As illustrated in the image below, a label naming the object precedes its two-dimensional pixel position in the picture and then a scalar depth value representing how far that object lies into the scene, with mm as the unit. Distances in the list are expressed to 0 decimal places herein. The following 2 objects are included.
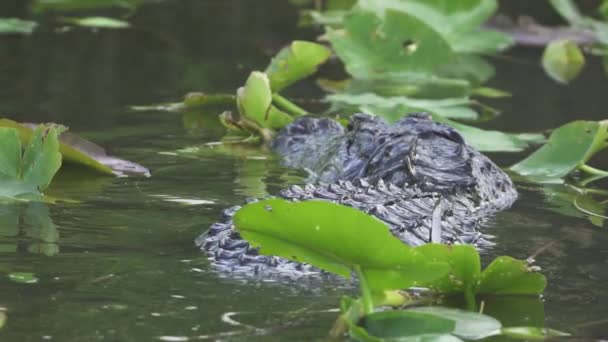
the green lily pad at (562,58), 14570
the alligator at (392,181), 6625
